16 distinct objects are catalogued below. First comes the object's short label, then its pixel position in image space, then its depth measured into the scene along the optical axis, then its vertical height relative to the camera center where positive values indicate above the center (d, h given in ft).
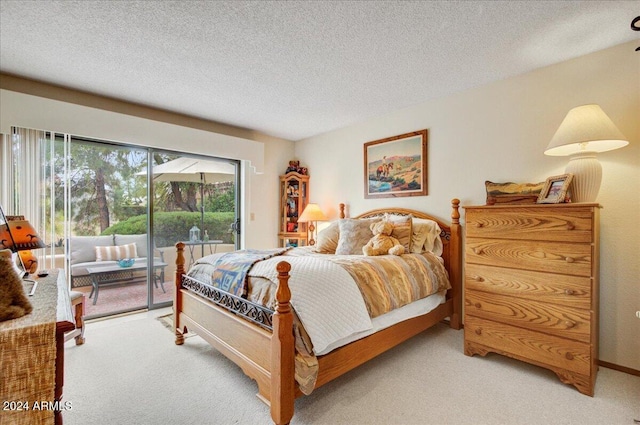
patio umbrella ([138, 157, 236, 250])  12.52 +1.76
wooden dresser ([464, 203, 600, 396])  6.26 -1.81
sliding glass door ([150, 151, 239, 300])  12.39 +0.28
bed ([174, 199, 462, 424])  5.07 -2.77
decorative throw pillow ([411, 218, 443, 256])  9.80 -0.94
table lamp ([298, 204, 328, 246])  13.91 -0.25
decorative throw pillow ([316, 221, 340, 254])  10.61 -1.11
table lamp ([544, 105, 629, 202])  6.50 +1.55
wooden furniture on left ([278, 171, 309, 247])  15.40 +0.36
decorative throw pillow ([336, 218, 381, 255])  9.84 -0.89
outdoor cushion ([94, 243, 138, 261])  11.15 -1.63
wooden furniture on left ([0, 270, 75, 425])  2.95 -1.65
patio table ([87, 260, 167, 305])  11.06 -2.49
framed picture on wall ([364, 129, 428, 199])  11.07 +1.75
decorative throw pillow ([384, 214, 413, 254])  9.58 -0.71
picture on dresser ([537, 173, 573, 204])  6.81 +0.46
